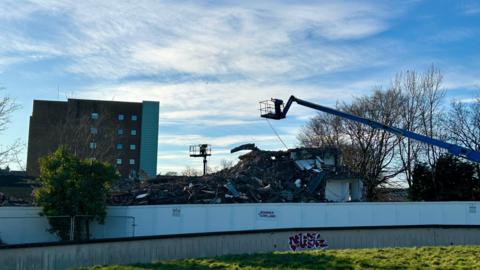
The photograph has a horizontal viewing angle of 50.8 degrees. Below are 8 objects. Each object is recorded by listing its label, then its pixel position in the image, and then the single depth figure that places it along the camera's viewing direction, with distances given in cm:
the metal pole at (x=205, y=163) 6037
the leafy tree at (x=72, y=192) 2359
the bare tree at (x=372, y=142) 4997
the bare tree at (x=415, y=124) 4847
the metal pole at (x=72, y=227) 2308
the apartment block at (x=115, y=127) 7669
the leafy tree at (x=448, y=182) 3819
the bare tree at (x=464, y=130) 4719
